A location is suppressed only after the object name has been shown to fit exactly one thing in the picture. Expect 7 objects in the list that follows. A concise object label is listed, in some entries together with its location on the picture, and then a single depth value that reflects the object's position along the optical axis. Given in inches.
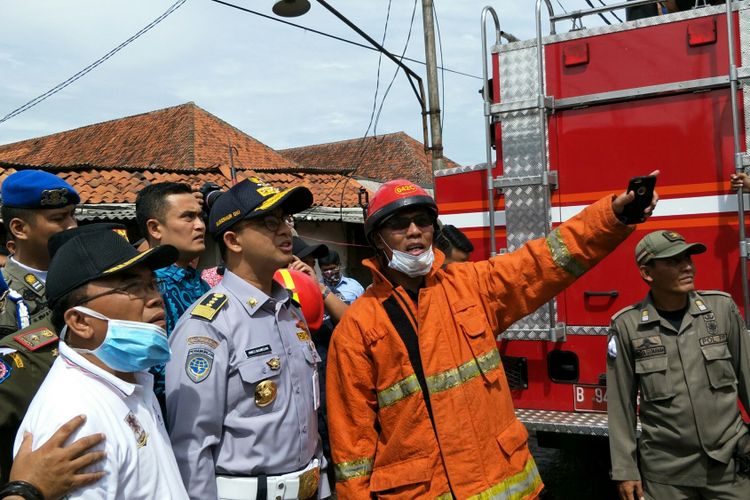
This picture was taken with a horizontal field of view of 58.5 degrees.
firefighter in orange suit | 92.1
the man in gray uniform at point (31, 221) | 116.0
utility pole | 436.5
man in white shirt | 70.7
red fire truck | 154.4
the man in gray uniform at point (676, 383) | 121.2
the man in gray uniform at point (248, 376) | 88.4
